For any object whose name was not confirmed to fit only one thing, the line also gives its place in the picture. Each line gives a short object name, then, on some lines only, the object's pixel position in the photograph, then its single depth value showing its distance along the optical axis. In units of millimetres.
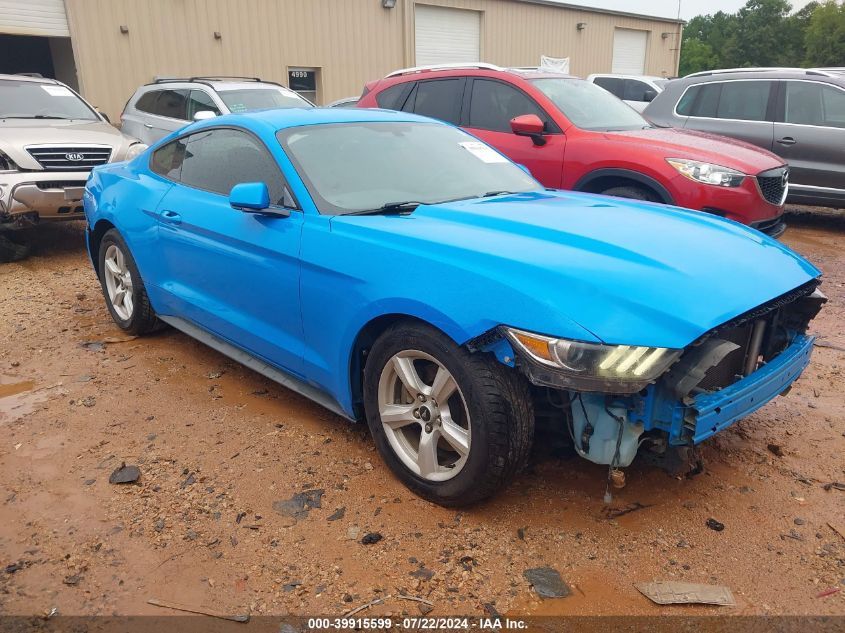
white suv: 15336
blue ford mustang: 2418
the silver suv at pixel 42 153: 6762
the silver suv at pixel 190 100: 9164
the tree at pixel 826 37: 46312
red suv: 5816
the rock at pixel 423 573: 2504
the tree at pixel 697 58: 64750
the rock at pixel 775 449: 3289
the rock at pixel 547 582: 2416
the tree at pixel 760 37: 59344
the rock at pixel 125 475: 3148
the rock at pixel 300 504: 2898
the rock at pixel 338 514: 2859
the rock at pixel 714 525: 2744
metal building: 13906
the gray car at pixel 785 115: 7875
